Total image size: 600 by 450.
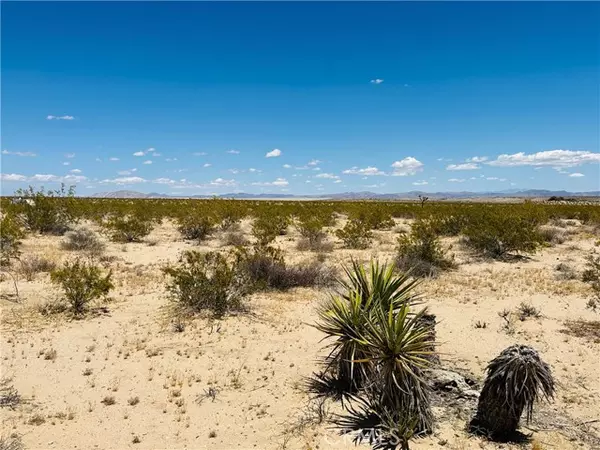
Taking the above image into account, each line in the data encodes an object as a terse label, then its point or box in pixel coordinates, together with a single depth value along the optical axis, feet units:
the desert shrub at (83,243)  65.82
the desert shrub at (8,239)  53.64
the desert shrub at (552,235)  81.61
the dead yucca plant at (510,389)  19.35
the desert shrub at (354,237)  76.64
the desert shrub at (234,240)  77.66
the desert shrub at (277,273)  47.80
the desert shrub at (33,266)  48.38
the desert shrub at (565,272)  52.34
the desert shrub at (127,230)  78.28
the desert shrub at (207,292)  38.01
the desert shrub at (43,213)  83.30
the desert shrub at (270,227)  73.46
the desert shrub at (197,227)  85.50
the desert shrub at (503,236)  65.05
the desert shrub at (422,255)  54.87
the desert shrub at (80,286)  36.94
